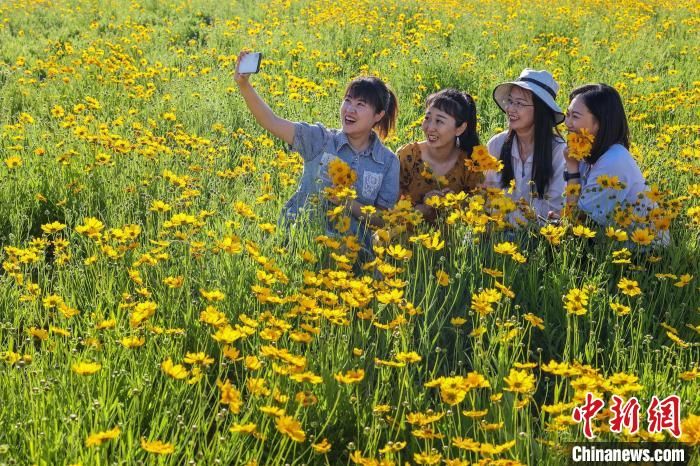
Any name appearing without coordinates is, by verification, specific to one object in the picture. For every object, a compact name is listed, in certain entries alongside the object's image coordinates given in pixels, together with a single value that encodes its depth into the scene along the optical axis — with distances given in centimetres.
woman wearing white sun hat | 410
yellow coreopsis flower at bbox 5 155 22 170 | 399
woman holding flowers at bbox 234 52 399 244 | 403
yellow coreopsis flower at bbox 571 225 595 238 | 317
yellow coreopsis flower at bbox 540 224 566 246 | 312
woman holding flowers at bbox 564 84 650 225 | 367
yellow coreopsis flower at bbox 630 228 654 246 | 311
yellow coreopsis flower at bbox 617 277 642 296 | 274
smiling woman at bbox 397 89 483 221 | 413
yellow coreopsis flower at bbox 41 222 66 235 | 291
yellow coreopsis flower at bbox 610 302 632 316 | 256
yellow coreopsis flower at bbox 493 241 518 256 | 290
